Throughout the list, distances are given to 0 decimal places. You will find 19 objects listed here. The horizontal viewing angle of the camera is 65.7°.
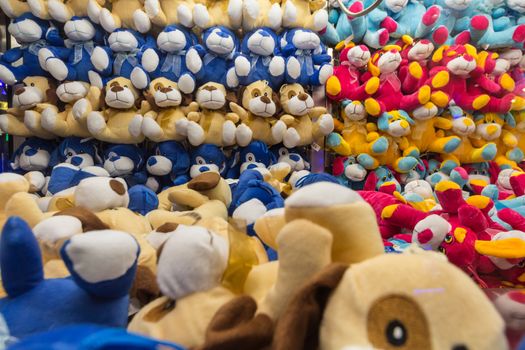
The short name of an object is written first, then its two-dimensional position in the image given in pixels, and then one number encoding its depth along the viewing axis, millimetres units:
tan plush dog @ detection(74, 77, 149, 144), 1251
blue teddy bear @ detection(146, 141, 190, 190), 1313
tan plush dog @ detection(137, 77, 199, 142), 1267
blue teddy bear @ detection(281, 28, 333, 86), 1362
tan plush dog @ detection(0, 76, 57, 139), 1280
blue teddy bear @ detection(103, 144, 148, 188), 1300
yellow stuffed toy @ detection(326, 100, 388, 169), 1447
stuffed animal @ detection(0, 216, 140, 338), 361
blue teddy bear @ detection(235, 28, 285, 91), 1332
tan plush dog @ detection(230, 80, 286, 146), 1314
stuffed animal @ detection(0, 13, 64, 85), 1293
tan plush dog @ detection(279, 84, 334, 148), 1355
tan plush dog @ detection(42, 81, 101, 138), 1268
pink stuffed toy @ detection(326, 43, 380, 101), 1439
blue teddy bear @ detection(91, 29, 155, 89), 1289
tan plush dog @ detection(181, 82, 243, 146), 1290
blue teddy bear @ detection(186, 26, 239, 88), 1310
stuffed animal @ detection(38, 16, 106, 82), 1289
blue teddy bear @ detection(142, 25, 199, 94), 1294
